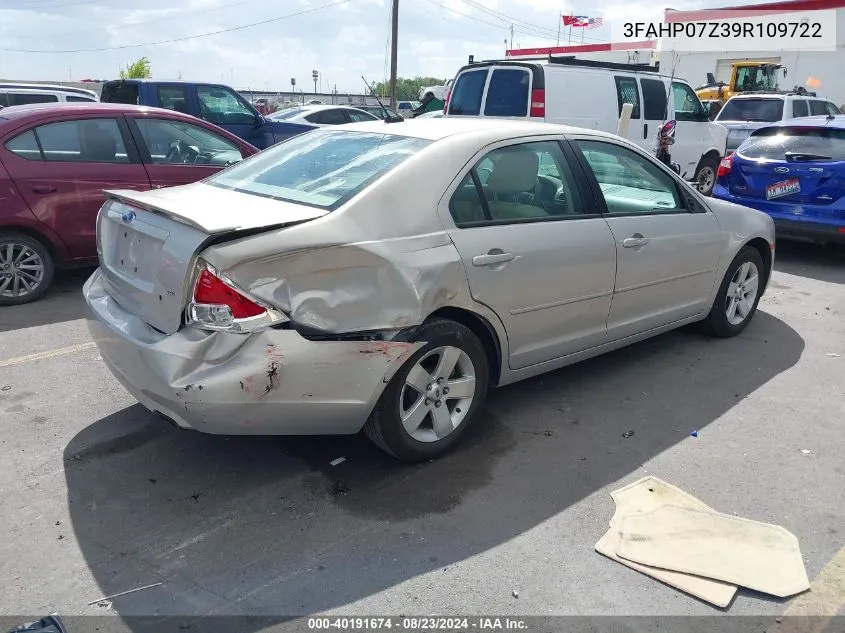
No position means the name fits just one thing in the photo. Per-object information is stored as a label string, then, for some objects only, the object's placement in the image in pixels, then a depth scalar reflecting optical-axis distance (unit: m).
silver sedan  2.90
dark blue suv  11.46
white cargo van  9.88
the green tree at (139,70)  39.47
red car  5.95
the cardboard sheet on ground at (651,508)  2.70
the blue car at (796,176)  7.52
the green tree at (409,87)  74.07
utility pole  26.30
